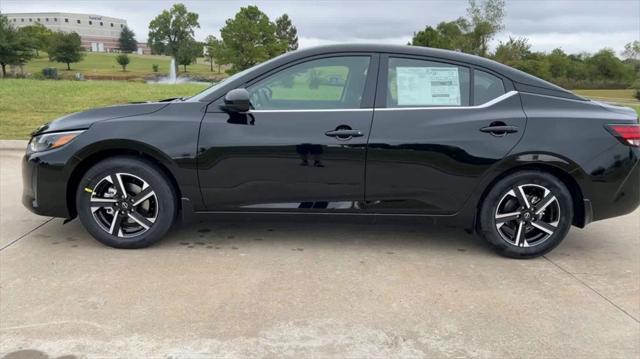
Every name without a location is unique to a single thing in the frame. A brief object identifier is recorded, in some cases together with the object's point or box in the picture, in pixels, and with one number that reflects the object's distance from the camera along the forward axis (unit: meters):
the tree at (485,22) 36.25
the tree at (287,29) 96.25
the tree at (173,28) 87.19
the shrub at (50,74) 41.73
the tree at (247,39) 51.97
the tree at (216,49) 53.75
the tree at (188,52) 84.31
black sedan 3.83
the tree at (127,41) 149.50
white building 149.50
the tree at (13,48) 46.30
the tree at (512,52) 37.12
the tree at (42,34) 85.96
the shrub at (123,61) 78.56
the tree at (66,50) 73.25
